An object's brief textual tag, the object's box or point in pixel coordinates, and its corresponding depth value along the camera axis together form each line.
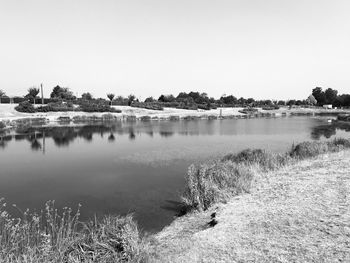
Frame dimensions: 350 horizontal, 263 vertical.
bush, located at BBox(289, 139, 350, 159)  14.99
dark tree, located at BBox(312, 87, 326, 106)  127.81
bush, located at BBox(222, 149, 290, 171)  12.74
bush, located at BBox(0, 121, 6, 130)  34.91
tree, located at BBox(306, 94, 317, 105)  124.75
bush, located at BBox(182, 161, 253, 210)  8.94
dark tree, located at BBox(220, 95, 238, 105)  108.81
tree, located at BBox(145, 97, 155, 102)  86.17
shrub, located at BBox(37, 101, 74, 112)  54.75
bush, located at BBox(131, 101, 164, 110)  71.81
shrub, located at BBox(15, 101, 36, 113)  51.83
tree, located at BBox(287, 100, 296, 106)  119.14
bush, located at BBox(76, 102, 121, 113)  59.25
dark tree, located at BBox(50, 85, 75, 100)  75.09
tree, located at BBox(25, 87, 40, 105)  66.26
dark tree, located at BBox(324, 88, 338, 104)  123.76
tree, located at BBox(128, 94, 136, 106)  75.61
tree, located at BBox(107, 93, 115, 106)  75.19
